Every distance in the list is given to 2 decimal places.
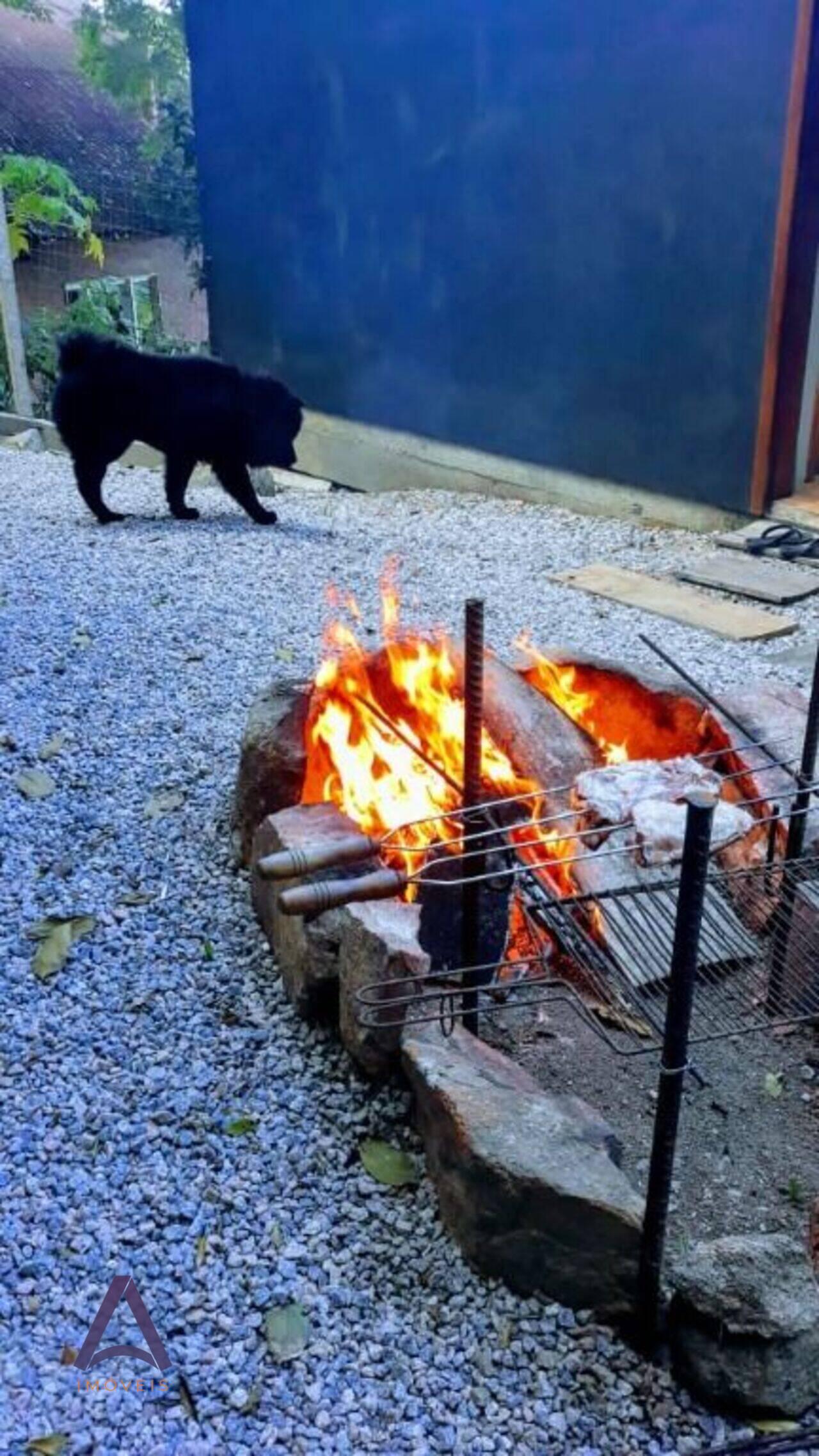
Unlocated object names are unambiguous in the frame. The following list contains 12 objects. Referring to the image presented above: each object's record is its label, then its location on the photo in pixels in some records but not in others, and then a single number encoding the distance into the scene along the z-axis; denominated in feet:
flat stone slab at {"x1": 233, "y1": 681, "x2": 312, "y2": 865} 10.33
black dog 21.44
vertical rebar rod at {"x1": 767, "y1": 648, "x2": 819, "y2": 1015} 8.03
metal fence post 33.19
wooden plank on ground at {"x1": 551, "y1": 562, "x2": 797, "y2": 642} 17.28
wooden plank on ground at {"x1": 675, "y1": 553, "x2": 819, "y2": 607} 18.78
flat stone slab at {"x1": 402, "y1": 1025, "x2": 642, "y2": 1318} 6.19
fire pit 6.19
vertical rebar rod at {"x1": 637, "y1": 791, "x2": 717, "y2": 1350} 5.25
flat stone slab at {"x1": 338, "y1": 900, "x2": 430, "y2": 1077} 7.50
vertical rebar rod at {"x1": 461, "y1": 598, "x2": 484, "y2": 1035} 7.18
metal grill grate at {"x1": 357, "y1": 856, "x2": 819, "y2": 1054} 7.36
